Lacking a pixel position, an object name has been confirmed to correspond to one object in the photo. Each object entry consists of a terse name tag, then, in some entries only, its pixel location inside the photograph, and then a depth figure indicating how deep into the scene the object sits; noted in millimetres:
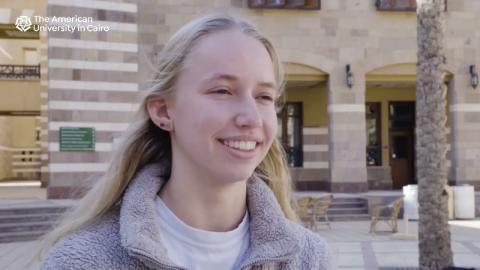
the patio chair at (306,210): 14403
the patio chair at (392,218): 14236
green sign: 17047
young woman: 1533
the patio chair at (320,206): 14859
